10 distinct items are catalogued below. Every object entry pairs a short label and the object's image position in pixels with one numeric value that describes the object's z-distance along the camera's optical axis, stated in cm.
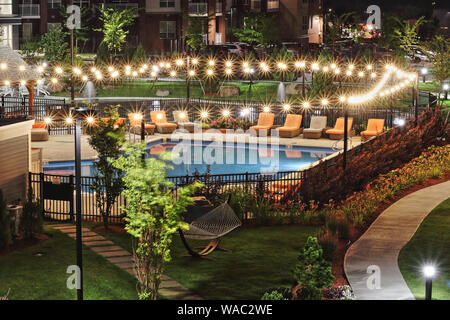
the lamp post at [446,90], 4756
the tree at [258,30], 7200
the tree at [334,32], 6231
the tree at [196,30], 6550
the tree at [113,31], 6059
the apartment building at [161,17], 7456
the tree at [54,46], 5953
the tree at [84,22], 7106
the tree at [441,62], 4491
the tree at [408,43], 6400
